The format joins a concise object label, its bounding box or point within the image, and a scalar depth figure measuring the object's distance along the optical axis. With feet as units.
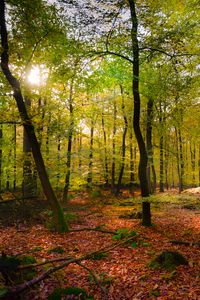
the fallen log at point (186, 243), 23.88
